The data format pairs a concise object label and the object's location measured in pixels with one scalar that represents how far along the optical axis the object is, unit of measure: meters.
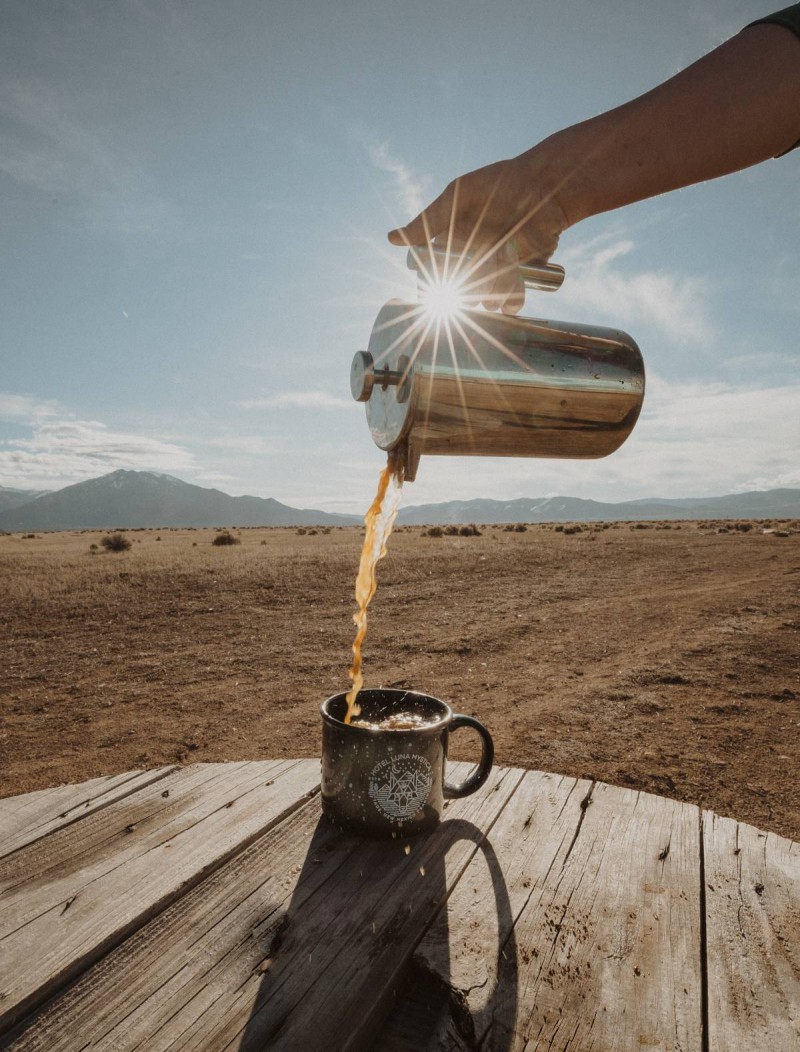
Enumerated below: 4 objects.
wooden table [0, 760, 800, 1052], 0.44
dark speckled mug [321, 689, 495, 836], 0.58
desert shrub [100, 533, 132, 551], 17.55
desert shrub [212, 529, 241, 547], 19.78
